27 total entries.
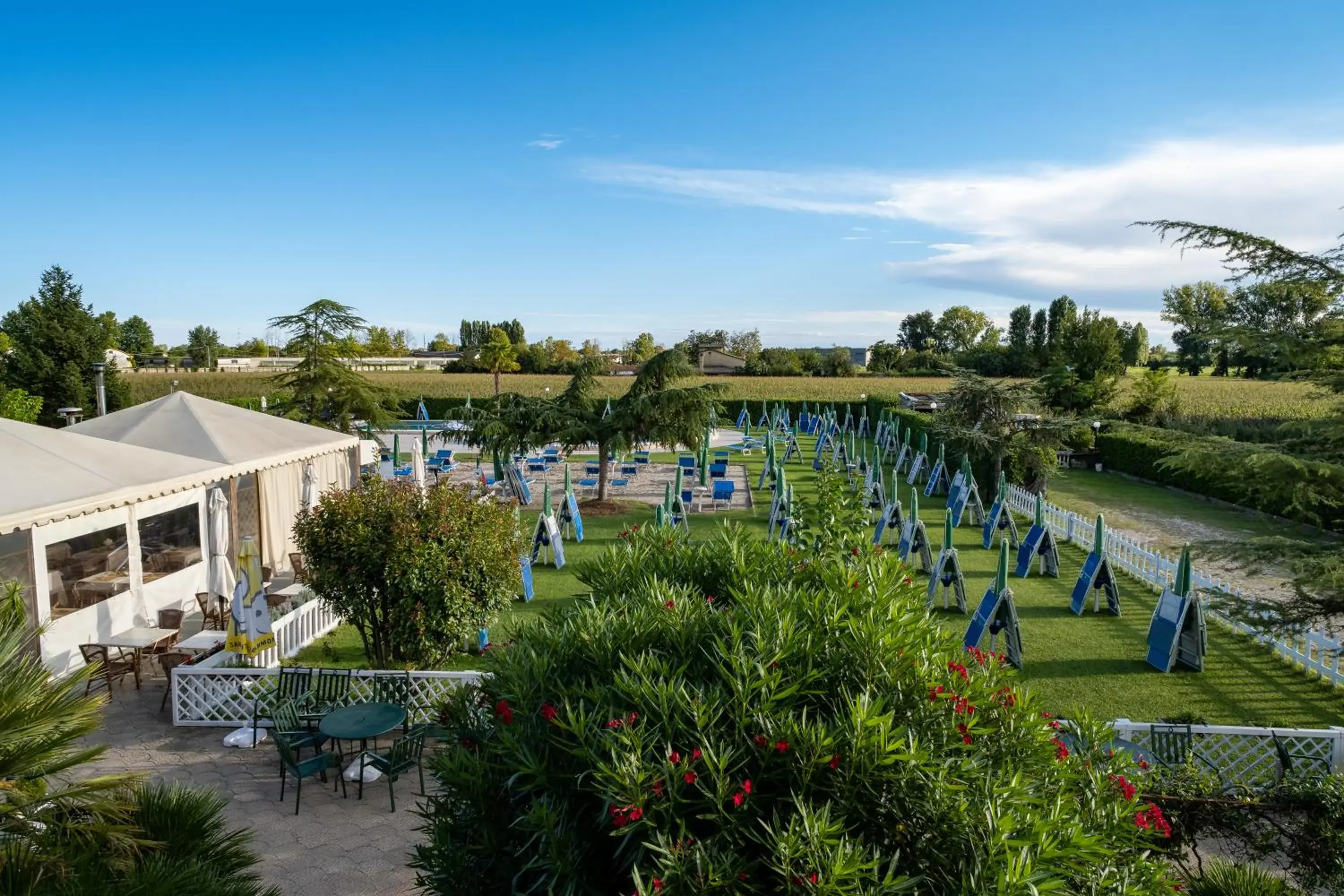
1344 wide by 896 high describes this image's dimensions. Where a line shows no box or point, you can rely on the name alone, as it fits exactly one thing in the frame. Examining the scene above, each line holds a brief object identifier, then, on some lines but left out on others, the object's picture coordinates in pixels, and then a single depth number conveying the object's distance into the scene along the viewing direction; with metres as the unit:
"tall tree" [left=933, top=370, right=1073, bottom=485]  18.45
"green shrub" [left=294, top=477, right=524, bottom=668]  8.01
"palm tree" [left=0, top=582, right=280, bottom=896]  2.89
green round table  6.36
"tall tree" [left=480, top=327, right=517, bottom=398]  48.28
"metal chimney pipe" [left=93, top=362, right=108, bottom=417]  14.72
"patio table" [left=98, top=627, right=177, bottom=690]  8.51
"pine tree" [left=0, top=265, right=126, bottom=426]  27.91
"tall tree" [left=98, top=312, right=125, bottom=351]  30.98
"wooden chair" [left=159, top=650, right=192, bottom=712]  8.46
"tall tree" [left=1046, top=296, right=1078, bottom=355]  37.50
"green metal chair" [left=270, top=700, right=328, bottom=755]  6.65
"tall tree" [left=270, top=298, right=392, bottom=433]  20.02
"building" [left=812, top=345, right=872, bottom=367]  137.25
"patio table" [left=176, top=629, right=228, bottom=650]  8.76
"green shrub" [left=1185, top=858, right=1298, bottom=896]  4.78
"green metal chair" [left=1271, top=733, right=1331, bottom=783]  6.19
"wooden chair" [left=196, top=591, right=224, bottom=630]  10.14
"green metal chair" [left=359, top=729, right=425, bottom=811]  6.33
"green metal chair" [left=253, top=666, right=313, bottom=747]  7.44
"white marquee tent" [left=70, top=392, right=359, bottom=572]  11.87
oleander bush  2.81
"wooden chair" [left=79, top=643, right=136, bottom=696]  8.31
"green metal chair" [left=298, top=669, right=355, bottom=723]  7.25
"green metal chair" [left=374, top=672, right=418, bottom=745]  7.43
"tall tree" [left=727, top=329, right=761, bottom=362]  136.93
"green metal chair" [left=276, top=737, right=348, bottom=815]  6.18
